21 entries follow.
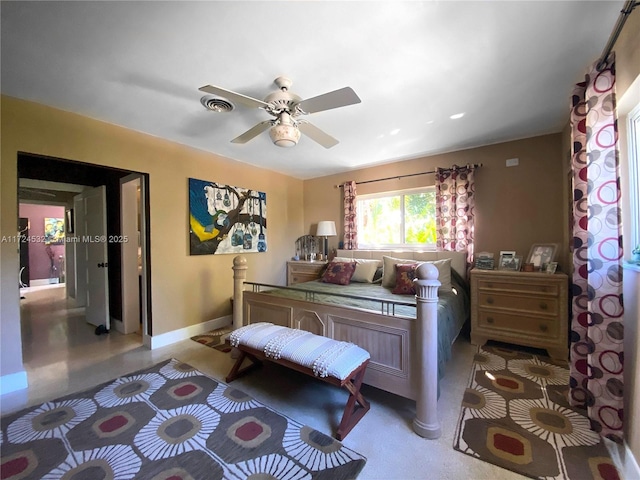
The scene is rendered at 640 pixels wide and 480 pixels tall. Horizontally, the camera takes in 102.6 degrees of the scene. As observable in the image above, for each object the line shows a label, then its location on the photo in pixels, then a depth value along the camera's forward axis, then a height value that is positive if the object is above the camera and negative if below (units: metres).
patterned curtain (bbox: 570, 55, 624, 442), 1.46 -0.16
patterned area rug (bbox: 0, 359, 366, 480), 1.38 -1.22
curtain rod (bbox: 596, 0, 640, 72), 1.32 +1.15
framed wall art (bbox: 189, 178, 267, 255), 3.46 +0.35
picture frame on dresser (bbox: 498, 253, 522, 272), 3.07 -0.32
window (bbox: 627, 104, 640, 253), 1.51 +0.36
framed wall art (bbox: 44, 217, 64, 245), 7.18 +0.44
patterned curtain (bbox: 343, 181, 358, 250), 4.41 +0.37
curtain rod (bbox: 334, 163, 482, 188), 3.40 +0.97
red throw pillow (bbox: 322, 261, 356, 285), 3.56 -0.47
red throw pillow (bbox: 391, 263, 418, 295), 2.85 -0.47
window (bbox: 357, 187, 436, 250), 3.87 +0.31
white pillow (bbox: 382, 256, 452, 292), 2.97 -0.42
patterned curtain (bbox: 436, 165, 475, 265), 3.41 +0.38
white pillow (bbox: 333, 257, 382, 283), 3.60 -0.44
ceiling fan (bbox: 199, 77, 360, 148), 1.65 +0.94
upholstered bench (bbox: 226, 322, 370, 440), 1.61 -0.78
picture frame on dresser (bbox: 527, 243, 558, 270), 2.93 -0.23
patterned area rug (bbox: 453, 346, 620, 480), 1.40 -1.26
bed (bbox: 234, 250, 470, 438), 1.62 -0.67
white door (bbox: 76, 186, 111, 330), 3.63 -0.12
